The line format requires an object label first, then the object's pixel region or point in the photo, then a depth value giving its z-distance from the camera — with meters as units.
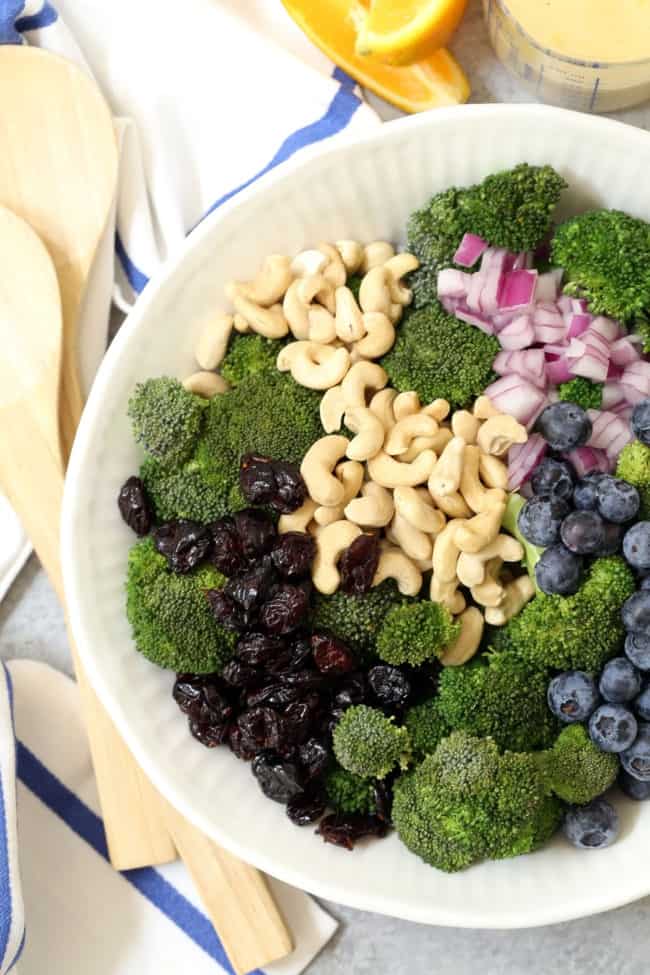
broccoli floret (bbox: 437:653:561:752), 0.58
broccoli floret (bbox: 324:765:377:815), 0.59
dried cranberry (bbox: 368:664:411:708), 0.58
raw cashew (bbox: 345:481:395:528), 0.57
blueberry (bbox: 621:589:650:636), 0.56
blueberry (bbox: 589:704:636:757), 0.57
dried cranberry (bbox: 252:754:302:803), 0.58
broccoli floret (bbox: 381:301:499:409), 0.59
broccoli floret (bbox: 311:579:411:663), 0.58
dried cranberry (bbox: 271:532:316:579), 0.57
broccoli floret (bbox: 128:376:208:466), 0.58
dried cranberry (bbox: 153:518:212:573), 0.58
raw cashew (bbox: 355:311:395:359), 0.59
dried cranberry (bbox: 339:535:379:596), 0.57
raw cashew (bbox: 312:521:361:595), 0.57
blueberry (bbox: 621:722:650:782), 0.57
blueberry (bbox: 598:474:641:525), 0.56
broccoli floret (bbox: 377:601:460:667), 0.57
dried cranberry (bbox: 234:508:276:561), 0.58
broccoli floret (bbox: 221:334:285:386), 0.60
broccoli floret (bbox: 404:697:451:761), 0.59
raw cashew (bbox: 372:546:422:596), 0.58
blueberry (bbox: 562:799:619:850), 0.57
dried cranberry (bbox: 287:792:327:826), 0.59
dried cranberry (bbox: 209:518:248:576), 0.58
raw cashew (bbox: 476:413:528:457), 0.57
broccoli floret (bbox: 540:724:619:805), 0.57
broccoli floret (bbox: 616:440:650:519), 0.57
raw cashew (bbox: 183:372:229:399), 0.59
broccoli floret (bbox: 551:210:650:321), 0.58
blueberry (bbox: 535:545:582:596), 0.57
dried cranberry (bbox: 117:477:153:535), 0.59
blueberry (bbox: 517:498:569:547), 0.57
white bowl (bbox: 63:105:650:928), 0.58
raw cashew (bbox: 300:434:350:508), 0.57
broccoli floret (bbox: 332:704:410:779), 0.57
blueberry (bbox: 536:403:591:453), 0.57
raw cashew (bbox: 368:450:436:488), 0.57
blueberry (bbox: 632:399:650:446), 0.57
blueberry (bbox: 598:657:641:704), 0.57
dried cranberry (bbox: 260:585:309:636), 0.57
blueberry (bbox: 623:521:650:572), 0.56
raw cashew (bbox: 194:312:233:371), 0.59
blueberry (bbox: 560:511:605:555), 0.56
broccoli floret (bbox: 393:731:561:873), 0.57
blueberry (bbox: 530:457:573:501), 0.57
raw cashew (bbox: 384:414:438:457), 0.58
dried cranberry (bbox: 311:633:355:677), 0.58
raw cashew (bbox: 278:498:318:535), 0.58
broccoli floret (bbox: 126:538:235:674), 0.58
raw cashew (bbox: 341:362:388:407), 0.58
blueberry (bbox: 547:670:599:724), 0.57
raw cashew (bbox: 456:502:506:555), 0.57
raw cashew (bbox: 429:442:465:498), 0.57
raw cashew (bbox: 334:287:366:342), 0.59
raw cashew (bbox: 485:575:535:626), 0.58
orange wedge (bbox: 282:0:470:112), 0.62
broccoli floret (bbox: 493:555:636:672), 0.57
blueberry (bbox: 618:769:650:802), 0.58
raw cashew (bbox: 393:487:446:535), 0.57
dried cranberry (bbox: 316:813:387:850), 0.58
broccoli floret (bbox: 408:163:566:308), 0.58
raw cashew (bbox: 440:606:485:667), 0.58
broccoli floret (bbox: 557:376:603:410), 0.58
